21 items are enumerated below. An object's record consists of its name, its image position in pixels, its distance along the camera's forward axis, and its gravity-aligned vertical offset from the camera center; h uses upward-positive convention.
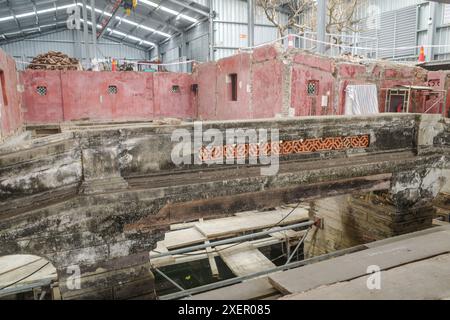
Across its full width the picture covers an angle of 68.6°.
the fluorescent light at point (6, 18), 24.19 +6.84
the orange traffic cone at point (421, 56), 16.48 +2.61
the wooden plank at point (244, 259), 7.63 -3.60
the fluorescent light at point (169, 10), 24.38 +7.63
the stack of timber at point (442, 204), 7.02 -2.12
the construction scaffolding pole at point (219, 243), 5.37 -2.31
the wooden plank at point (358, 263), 3.54 -1.83
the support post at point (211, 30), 23.16 +5.65
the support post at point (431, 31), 18.12 +4.27
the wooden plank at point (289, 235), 9.17 -3.49
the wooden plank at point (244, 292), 3.45 -1.95
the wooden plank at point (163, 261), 7.46 -3.41
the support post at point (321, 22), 13.90 +3.68
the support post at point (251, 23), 20.72 +5.39
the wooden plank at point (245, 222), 8.84 -3.20
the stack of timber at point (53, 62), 16.09 +2.44
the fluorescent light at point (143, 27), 29.39 +7.70
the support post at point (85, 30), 17.89 +4.36
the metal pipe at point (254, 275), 4.02 -2.21
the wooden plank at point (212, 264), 8.26 -3.86
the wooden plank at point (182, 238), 8.12 -3.26
